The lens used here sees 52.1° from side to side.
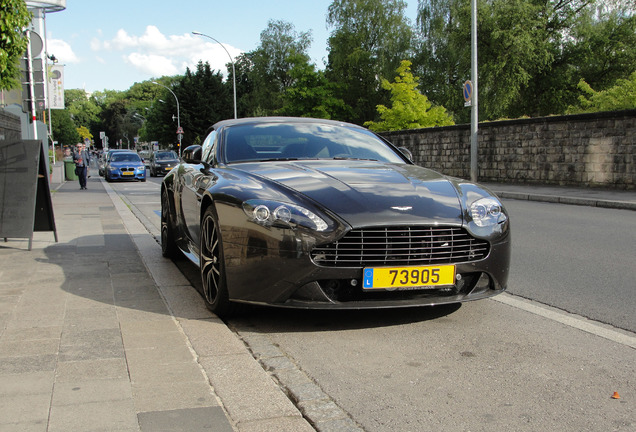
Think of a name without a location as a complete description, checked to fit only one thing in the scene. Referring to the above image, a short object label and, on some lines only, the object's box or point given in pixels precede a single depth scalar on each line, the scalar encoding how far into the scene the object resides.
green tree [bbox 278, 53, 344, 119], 62.59
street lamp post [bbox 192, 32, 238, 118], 40.93
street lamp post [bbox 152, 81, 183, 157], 67.44
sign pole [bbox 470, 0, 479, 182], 21.98
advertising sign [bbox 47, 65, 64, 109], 35.83
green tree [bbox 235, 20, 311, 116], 67.25
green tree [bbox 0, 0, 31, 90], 6.89
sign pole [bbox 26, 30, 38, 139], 11.02
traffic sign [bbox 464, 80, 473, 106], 22.00
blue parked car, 32.34
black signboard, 7.62
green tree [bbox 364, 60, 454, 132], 39.12
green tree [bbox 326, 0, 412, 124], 52.47
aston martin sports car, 3.91
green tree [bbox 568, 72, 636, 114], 25.36
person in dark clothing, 24.84
